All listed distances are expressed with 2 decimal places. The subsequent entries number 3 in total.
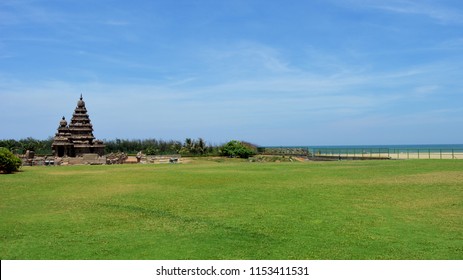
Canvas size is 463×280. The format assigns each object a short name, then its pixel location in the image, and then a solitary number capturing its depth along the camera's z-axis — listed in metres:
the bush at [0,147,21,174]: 30.28
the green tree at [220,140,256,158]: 61.38
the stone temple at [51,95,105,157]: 55.75
